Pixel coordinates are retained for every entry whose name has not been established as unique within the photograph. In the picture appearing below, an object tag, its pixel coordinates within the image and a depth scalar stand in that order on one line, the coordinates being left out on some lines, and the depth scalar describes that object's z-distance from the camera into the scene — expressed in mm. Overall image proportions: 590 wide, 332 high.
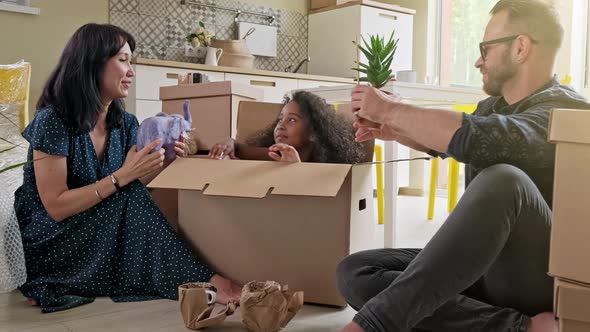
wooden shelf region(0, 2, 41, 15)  3680
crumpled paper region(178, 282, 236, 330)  1587
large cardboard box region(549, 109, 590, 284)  941
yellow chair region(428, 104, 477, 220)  3510
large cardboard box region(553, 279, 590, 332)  962
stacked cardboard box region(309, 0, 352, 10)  5199
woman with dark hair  1936
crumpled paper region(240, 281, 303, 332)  1533
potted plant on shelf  4543
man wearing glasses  1114
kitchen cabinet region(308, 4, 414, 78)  5059
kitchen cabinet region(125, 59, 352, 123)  3783
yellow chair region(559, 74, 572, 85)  3191
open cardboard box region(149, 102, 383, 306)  1743
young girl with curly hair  2074
